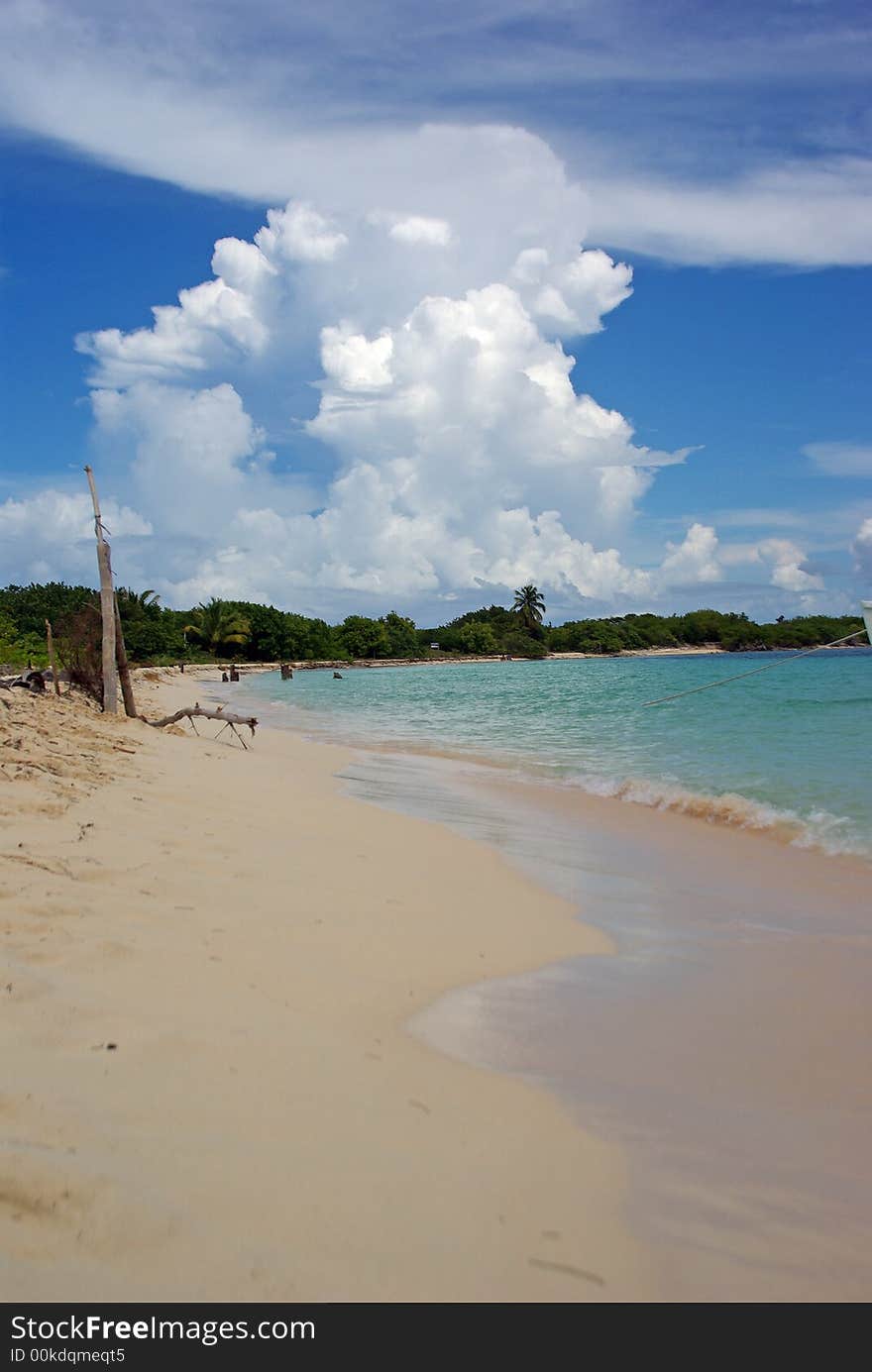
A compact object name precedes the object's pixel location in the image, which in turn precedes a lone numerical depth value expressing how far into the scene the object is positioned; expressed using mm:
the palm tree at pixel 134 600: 68688
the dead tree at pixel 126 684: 14828
